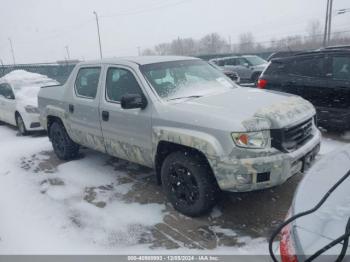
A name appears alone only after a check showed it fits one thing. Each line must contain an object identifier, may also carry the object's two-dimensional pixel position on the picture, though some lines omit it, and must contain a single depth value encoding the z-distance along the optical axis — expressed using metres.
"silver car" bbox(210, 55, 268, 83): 15.64
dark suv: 6.09
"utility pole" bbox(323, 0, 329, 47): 25.66
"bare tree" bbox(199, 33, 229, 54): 65.92
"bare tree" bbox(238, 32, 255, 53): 42.49
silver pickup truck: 3.24
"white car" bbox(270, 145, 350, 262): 1.41
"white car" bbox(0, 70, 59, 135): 8.32
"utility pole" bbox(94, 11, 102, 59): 45.31
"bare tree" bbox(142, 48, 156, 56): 85.53
